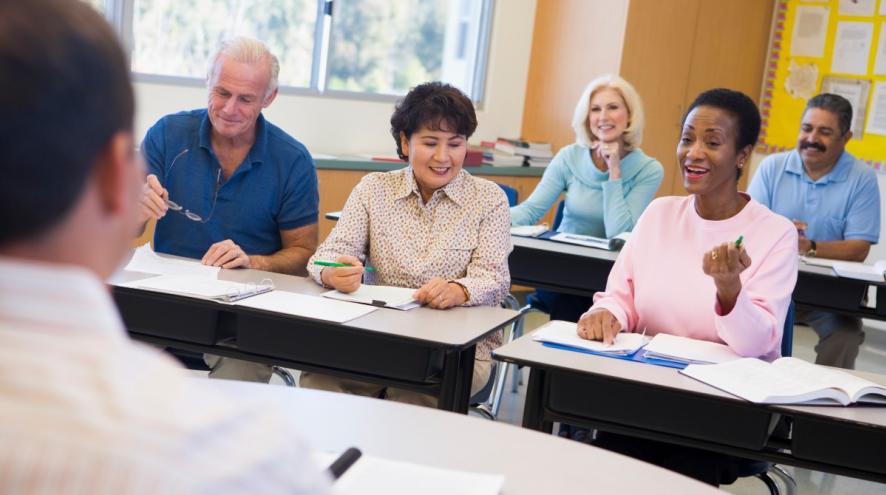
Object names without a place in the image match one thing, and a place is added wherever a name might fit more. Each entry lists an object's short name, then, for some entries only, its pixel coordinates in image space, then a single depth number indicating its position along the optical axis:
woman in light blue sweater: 4.25
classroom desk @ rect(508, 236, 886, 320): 3.71
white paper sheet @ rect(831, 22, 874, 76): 6.27
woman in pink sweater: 2.38
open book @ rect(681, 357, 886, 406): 1.99
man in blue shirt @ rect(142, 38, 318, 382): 3.05
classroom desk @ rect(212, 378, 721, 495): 1.44
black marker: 1.32
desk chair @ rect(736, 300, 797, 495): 2.15
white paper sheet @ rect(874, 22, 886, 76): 6.18
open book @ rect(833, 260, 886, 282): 3.68
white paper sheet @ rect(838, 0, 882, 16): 6.26
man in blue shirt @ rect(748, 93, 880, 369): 4.41
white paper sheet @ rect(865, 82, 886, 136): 6.14
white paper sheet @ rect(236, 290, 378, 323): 2.36
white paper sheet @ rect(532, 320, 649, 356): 2.28
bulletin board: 6.20
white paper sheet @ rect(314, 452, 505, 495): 1.29
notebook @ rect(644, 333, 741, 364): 2.25
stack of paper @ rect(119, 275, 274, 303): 2.46
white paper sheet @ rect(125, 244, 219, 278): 2.71
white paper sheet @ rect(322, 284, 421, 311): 2.55
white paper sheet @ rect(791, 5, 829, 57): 6.56
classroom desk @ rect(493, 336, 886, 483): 1.99
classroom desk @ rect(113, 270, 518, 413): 2.31
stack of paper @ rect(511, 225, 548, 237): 4.04
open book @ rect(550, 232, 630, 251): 3.88
